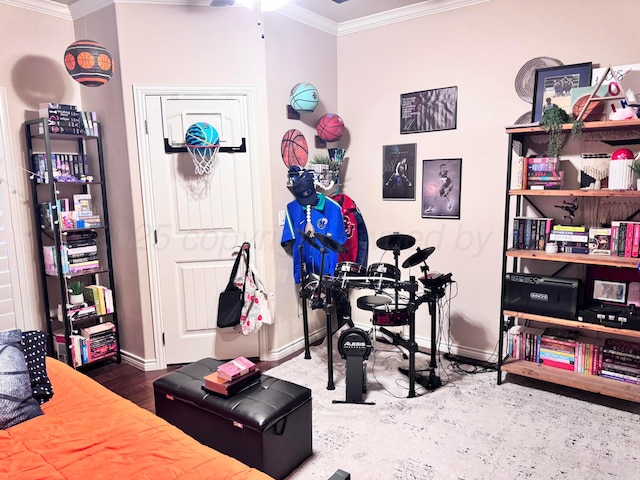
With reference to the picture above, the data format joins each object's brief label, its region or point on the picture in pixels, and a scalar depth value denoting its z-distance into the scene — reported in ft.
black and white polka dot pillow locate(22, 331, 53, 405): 6.58
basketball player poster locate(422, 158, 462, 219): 11.76
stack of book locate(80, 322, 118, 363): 11.27
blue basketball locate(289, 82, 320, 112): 11.84
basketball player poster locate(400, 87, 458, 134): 11.61
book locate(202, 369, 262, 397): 7.27
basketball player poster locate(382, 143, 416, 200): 12.51
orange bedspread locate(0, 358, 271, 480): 4.84
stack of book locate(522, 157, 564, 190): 9.45
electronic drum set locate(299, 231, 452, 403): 9.46
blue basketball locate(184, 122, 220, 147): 10.62
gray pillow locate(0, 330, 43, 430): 5.89
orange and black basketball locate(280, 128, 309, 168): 12.06
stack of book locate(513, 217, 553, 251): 9.81
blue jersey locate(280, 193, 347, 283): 12.26
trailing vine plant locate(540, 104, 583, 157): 8.84
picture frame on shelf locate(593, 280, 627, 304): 9.24
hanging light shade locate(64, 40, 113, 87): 9.11
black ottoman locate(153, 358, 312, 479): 6.83
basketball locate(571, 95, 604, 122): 8.76
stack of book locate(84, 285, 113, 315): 11.58
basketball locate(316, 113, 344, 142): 12.59
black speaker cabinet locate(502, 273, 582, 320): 9.37
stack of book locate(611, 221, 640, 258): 8.77
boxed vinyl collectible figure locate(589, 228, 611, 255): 9.07
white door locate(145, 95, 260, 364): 11.02
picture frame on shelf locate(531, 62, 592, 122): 9.47
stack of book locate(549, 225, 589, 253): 9.36
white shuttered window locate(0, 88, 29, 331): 10.56
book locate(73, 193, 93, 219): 11.14
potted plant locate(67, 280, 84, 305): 11.25
